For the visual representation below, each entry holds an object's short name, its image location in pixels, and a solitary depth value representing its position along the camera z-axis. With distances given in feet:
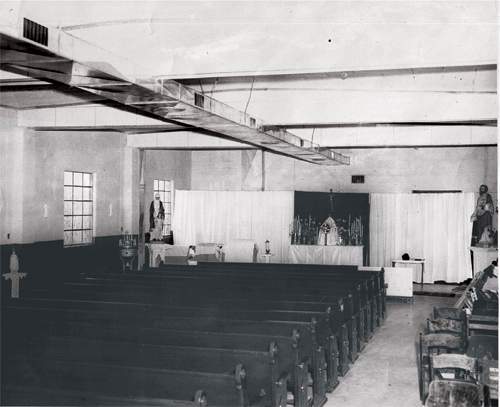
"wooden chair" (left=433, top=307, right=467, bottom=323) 20.67
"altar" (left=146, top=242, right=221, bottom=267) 41.16
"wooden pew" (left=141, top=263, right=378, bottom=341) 26.69
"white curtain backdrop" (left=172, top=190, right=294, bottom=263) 47.88
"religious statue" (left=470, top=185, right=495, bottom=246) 37.91
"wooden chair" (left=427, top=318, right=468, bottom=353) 19.03
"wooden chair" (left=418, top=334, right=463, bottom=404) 17.28
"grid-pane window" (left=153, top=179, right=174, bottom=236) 48.32
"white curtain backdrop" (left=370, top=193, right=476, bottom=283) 43.21
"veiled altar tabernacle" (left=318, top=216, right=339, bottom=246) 41.29
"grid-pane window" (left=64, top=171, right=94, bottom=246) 34.09
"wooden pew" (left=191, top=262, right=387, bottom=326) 29.43
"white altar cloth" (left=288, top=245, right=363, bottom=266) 39.76
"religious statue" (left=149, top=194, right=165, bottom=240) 42.65
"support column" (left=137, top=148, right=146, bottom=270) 40.32
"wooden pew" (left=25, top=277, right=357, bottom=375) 20.43
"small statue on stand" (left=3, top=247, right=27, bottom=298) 23.44
